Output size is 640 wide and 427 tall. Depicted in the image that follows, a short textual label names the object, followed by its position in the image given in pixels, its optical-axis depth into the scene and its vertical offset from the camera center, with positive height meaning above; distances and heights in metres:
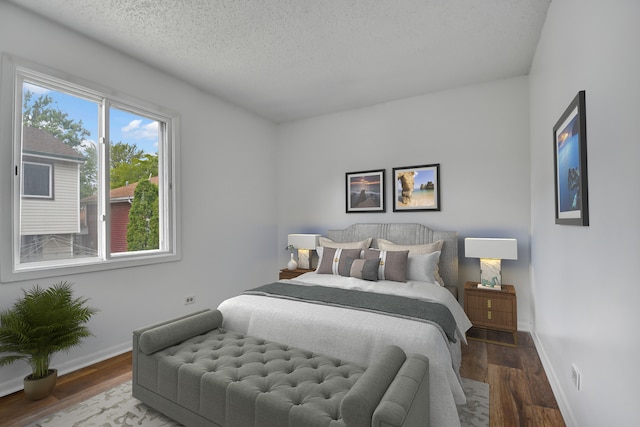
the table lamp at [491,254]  3.14 -0.45
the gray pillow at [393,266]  3.19 -0.56
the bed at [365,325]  1.82 -0.79
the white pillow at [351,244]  3.88 -0.40
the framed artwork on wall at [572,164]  1.55 +0.28
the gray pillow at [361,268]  3.23 -0.60
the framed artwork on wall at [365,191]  4.24 +0.33
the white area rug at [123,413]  1.87 -1.29
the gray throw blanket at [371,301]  2.13 -0.70
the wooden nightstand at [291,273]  4.33 -0.84
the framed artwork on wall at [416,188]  3.88 +0.34
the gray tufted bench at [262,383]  1.32 -0.89
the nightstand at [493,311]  3.04 -1.03
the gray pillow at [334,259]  3.51 -0.53
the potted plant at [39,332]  2.07 -0.81
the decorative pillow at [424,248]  3.44 -0.42
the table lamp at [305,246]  4.39 -0.47
